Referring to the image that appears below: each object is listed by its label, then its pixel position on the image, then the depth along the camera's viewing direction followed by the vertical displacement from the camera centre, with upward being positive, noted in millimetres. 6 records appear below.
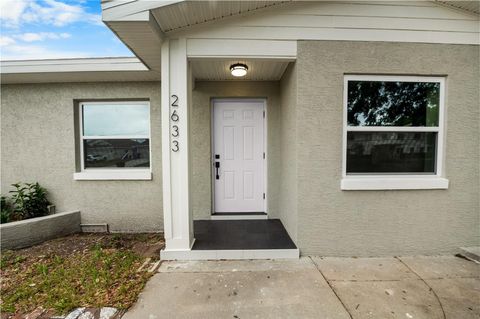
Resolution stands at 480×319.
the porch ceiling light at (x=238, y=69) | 3204 +1230
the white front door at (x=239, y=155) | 4262 -81
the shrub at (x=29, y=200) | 4066 -908
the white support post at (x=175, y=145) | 2895 +91
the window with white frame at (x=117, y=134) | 4359 +369
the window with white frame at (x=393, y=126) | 3064 +346
